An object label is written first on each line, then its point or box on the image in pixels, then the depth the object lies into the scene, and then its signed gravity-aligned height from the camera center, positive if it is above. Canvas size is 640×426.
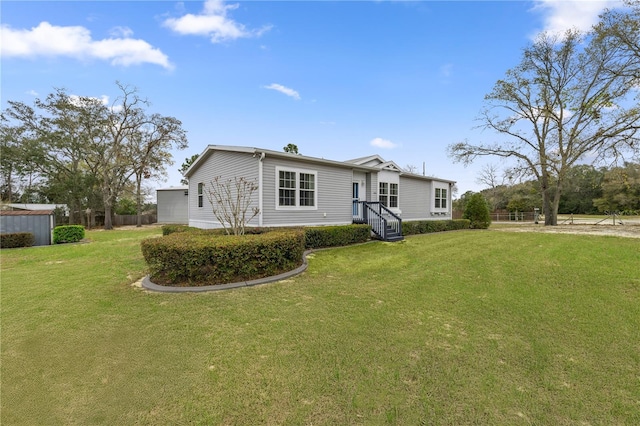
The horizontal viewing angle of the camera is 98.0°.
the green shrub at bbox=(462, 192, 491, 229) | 17.62 -0.12
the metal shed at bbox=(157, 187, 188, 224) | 26.23 +0.80
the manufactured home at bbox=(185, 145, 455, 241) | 9.67 +1.04
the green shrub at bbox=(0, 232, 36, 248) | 10.00 -0.91
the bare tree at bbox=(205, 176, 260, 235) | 9.60 +0.68
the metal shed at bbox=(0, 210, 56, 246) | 10.70 -0.34
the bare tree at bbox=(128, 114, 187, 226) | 23.58 +6.36
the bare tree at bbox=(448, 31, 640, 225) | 17.06 +7.29
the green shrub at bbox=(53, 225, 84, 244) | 11.72 -0.85
